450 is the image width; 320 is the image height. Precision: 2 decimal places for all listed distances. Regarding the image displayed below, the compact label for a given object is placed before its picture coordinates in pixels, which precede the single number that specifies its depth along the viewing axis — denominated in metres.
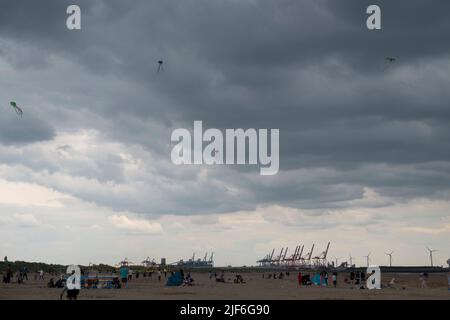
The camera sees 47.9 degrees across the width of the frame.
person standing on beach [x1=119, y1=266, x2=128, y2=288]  50.16
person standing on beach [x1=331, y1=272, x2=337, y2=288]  50.88
